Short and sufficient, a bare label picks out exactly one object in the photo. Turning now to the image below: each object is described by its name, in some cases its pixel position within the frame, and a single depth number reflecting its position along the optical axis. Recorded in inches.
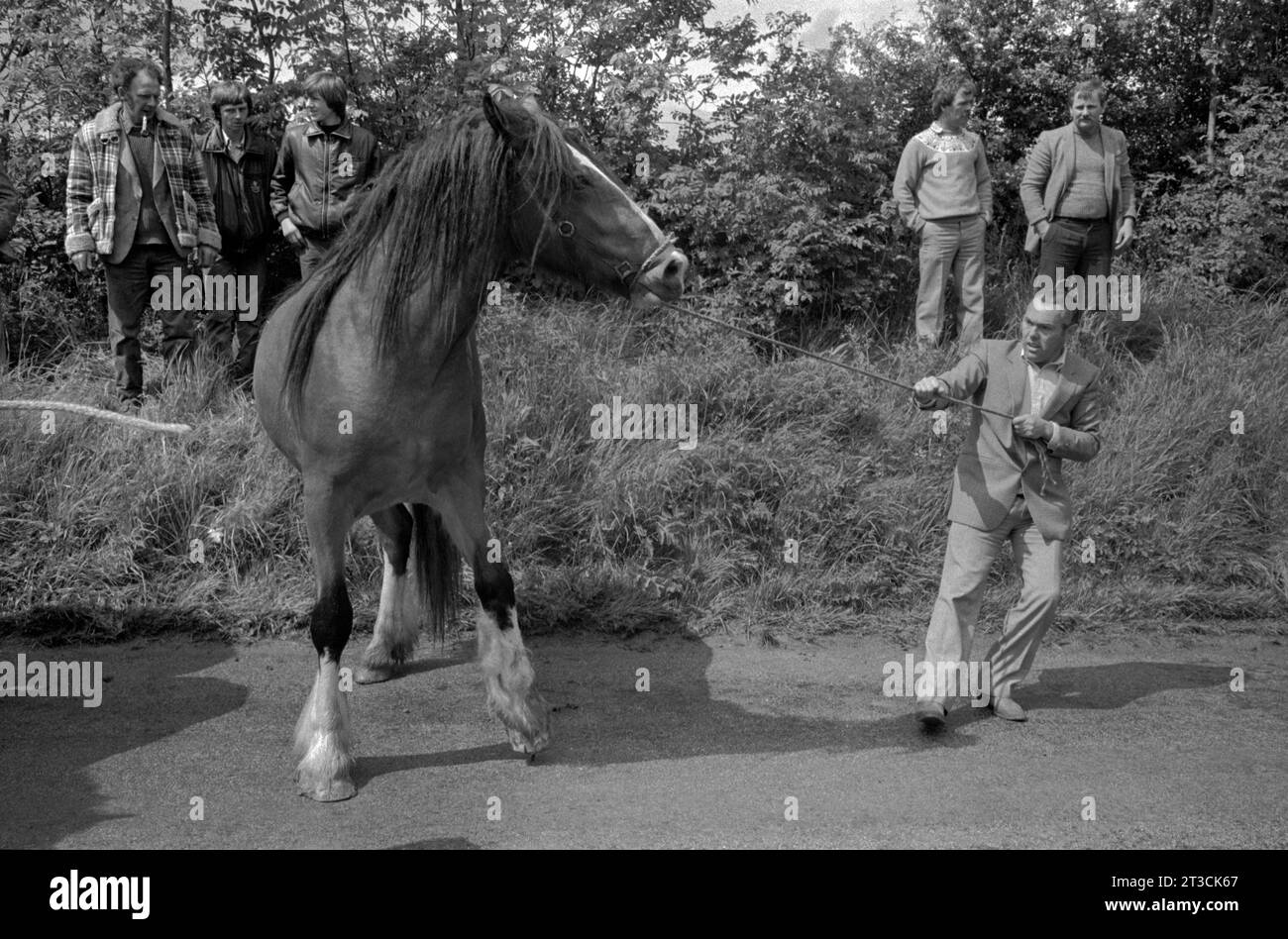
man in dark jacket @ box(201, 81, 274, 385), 325.4
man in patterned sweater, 364.5
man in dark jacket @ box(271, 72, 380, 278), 309.7
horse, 177.8
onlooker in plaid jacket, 302.8
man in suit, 218.1
